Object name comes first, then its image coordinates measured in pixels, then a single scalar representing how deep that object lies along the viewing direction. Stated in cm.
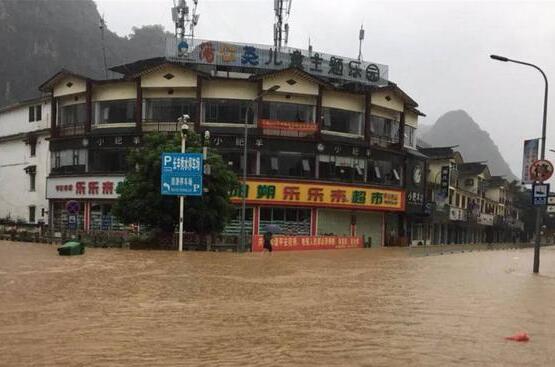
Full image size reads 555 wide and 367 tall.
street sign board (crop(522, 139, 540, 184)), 1989
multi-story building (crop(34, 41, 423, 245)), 4059
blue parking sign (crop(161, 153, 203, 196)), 2719
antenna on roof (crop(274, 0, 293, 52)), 5203
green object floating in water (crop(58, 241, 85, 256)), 2325
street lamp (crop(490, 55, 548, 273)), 1970
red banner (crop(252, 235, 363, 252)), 3158
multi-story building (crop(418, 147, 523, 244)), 5675
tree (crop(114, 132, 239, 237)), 2900
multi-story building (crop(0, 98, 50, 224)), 4759
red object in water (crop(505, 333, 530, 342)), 823
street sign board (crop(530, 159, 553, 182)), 1925
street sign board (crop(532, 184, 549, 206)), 1955
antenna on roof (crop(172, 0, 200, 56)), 5158
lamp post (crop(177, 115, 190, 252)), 2706
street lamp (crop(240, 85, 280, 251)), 2999
